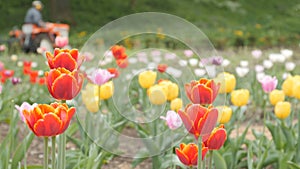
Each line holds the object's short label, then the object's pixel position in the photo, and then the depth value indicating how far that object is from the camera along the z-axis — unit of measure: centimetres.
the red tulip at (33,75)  492
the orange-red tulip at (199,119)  176
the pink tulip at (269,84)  310
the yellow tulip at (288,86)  332
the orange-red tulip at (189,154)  189
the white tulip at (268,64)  511
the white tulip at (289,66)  496
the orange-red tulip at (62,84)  180
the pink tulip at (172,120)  216
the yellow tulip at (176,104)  278
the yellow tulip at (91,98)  274
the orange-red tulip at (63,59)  195
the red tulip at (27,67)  505
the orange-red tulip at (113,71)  332
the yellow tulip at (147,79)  318
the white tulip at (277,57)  522
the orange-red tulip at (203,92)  185
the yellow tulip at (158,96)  261
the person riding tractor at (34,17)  1163
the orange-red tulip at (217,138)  188
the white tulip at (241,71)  472
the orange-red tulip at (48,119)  164
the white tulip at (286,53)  534
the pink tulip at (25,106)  190
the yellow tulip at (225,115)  295
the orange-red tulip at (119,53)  334
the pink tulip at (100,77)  265
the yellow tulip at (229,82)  342
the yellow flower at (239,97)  315
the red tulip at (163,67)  341
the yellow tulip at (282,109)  312
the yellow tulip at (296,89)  318
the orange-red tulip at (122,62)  330
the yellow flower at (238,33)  1371
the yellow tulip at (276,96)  325
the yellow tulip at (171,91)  297
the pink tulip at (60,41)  391
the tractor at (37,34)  1136
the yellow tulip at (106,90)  301
